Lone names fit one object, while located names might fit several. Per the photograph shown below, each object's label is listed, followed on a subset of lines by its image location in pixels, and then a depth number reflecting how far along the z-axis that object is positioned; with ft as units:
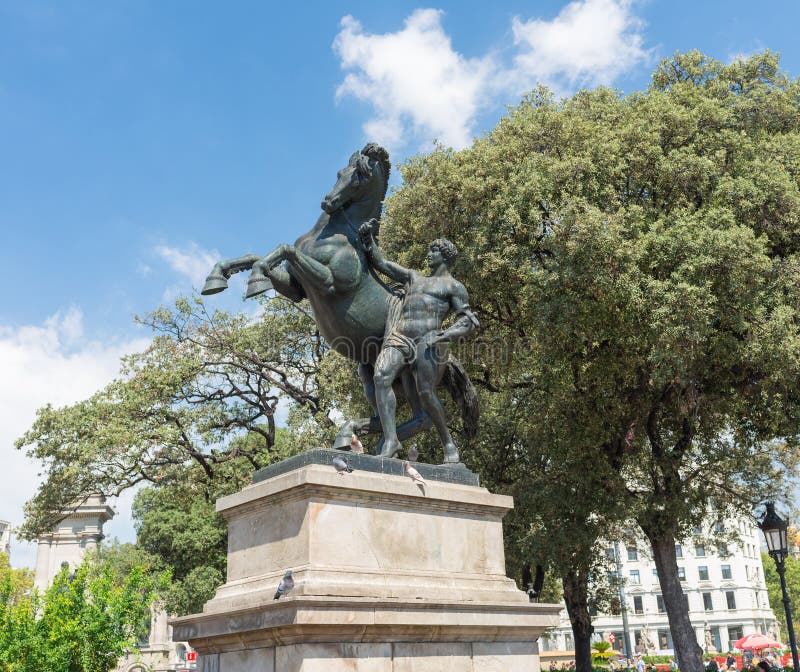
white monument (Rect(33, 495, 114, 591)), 226.79
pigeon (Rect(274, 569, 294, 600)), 21.18
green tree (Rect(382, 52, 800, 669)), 50.60
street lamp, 50.49
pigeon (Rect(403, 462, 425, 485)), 25.66
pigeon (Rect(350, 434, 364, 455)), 26.32
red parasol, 122.04
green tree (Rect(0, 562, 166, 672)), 50.93
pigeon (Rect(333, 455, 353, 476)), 23.81
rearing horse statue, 27.32
